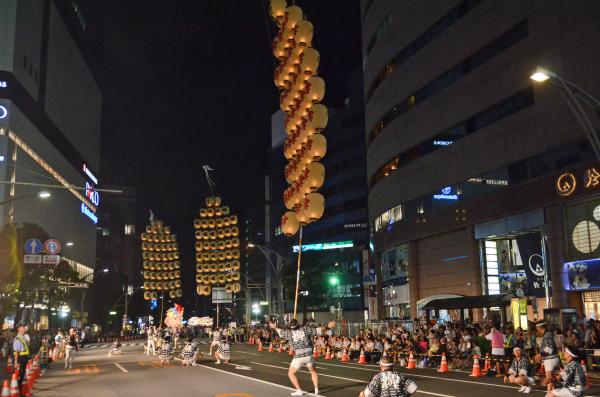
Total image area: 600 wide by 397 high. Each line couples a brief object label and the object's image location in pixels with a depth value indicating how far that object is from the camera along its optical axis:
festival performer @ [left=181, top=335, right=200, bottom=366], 26.86
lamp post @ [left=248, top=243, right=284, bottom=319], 45.81
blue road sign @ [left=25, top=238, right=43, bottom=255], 28.41
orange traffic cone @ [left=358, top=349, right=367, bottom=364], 28.03
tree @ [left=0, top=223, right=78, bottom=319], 38.06
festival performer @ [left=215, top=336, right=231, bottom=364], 27.66
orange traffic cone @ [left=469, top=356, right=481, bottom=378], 20.67
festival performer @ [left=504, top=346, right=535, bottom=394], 15.81
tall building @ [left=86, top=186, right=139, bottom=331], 106.75
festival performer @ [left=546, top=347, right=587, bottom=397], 10.68
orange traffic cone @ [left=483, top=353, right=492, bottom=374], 21.25
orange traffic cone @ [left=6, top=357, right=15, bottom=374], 26.92
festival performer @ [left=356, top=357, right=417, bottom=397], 8.21
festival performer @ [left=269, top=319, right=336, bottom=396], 14.91
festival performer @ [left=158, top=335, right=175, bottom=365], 28.92
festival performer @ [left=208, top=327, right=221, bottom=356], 30.12
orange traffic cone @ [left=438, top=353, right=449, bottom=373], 22.62
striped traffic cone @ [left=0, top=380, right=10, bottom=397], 12.83
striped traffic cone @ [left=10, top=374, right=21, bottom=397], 14.24
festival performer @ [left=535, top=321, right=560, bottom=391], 14.62
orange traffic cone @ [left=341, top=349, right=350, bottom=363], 29.76
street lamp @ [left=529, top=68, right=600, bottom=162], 15.26
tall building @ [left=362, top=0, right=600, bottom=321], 27.92
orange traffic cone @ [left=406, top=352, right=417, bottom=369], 24.75
